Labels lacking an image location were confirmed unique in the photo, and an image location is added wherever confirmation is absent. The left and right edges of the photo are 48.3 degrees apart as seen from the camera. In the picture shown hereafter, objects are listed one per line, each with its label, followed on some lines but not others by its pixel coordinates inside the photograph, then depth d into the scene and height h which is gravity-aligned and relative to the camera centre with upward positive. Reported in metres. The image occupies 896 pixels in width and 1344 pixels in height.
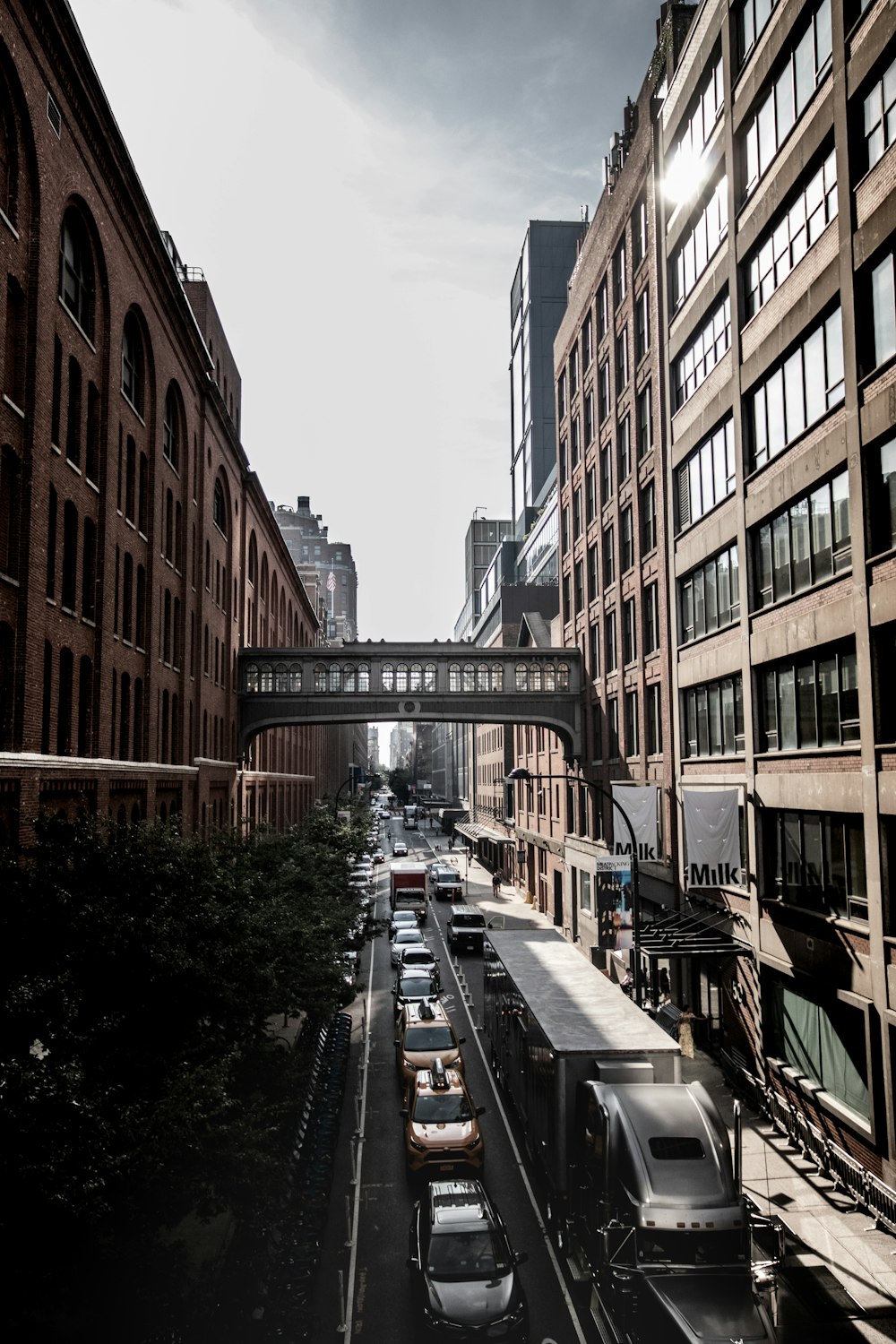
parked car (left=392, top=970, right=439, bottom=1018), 32.75 -7.49
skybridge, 52.00 +4.12
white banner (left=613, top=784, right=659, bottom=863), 34.56 -1.87
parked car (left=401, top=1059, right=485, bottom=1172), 20.11 -7.50
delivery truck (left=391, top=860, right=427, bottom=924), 59.38 -7.46
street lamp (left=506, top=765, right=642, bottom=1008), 23.48 -3.80
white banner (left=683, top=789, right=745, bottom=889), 27.25 -2.09
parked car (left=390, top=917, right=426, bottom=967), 42.80 -7.84
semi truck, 12.71 -6.06
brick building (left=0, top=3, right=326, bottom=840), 21.45 +8.30
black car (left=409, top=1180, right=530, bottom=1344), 13.57 -7.24
